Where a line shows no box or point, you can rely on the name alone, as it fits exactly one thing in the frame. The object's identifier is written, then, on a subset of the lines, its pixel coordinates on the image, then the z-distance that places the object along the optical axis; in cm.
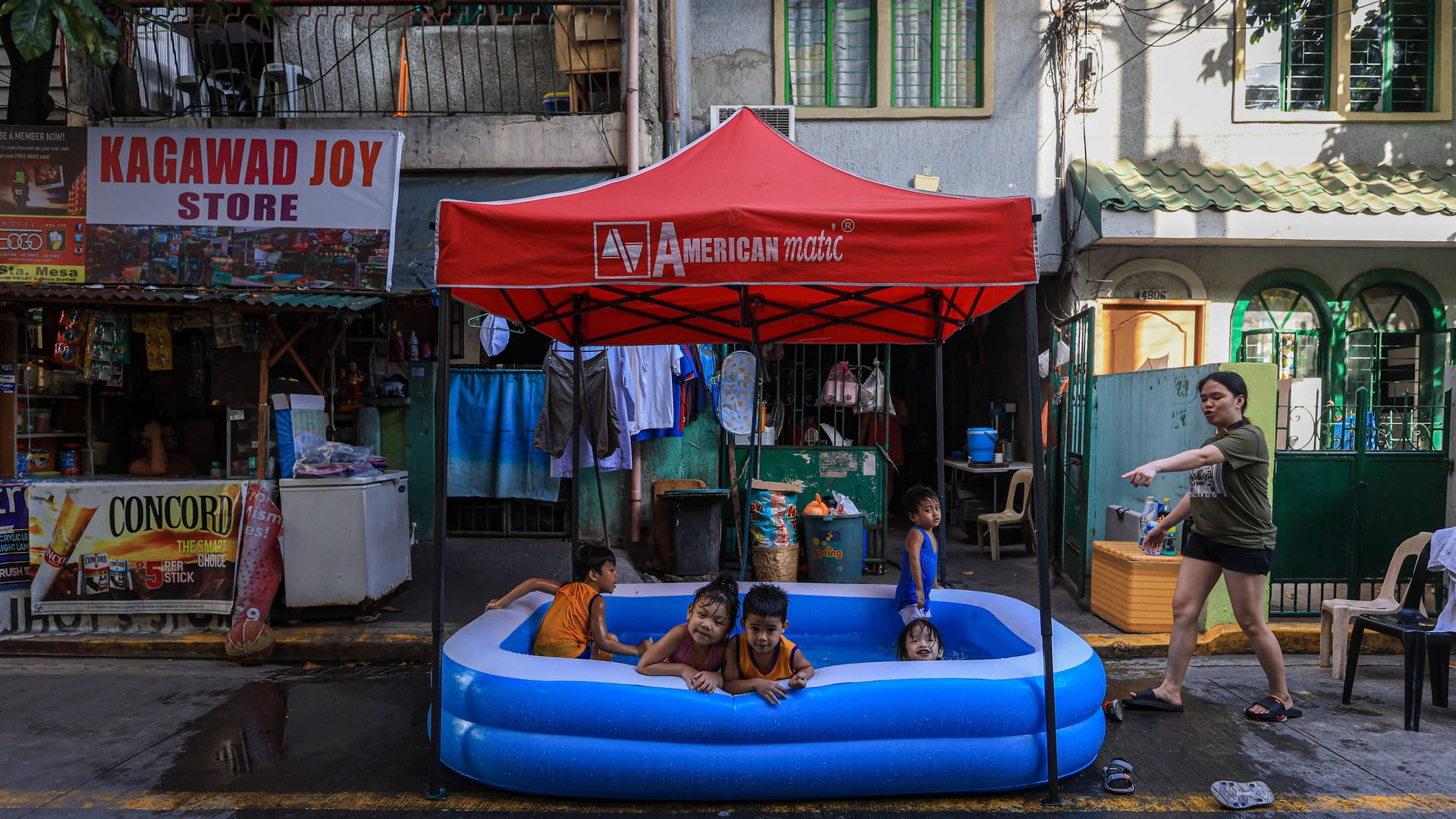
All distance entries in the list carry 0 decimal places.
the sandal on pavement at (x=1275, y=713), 511
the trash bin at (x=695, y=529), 853
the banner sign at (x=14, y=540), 701
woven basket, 835
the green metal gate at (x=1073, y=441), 789
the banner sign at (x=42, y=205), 770
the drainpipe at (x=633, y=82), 872
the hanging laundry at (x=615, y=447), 870
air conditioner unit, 993
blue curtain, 923
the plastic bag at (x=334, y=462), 715
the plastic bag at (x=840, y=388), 949
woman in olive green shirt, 494
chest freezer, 707
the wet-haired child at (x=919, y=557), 566
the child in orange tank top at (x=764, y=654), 416
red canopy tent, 407
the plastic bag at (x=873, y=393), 953
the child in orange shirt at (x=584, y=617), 518
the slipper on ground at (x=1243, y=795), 398
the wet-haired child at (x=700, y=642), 442
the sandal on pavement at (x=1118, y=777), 421
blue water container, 1046
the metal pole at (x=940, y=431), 642
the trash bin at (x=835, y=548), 836
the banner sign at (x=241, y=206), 781
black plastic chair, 503
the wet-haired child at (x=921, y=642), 507
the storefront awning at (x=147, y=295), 661
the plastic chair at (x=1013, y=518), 990
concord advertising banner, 697
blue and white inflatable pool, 398
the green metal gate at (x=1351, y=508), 721
